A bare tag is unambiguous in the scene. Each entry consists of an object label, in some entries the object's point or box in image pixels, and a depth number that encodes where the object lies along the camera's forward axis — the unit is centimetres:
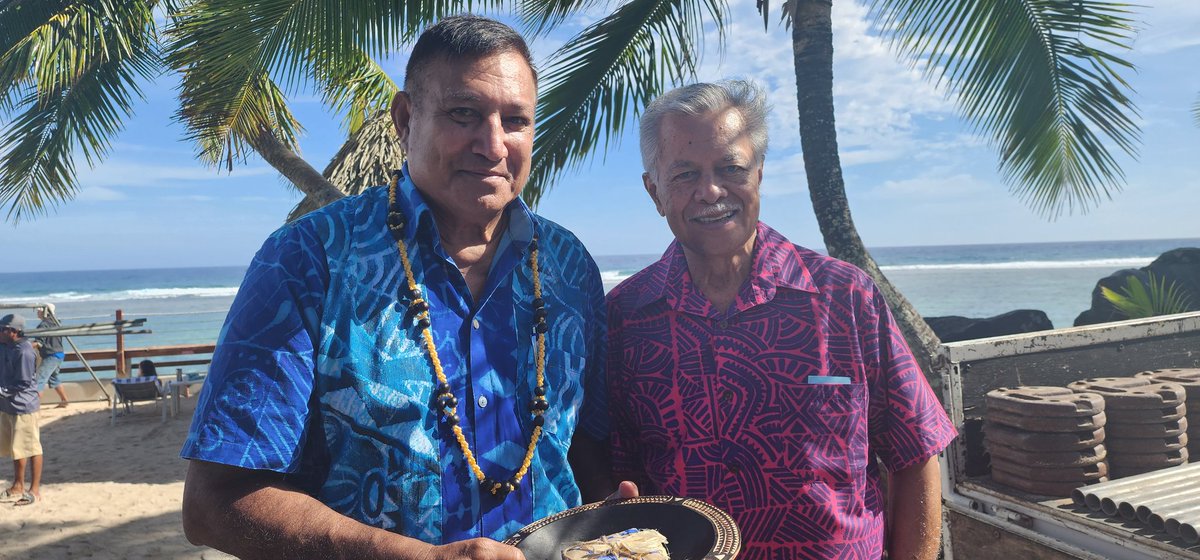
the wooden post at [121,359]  1547
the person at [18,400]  802
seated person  1369
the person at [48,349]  973
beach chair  1267
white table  1305
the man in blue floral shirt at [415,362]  141
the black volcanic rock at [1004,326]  1020
